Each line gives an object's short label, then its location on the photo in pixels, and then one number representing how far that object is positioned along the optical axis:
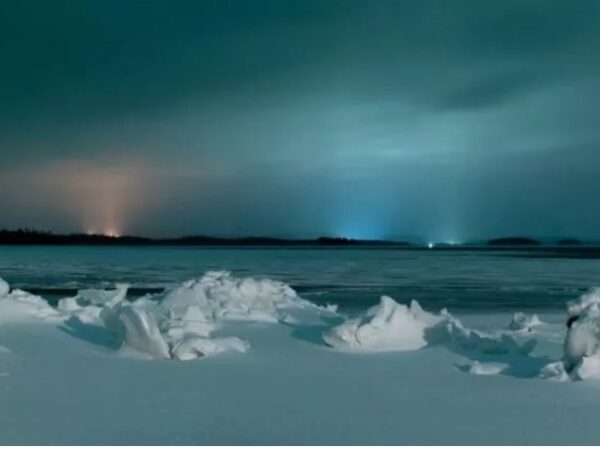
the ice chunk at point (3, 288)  8.17
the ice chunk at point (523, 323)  8.33
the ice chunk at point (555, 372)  5.01
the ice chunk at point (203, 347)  5.86
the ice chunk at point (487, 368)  5.35
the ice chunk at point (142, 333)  5.89
